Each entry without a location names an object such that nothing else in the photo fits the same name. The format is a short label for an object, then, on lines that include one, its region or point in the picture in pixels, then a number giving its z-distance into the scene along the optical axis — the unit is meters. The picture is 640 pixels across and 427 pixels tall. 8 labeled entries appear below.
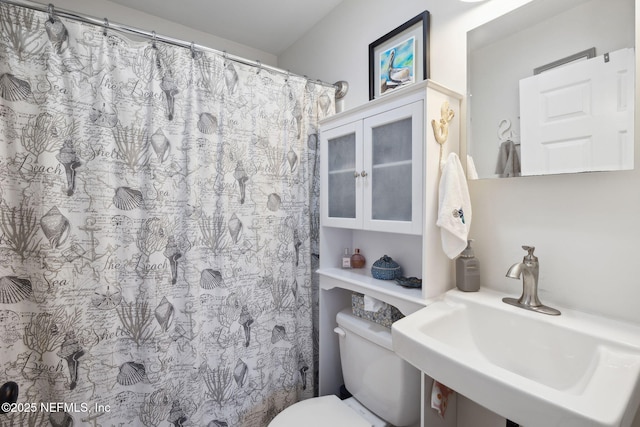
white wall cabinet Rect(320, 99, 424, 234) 1.11
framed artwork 1.29
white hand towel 1.03
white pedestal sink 0.54
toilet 1.14
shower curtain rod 1.01
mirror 0.81
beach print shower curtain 1.04
